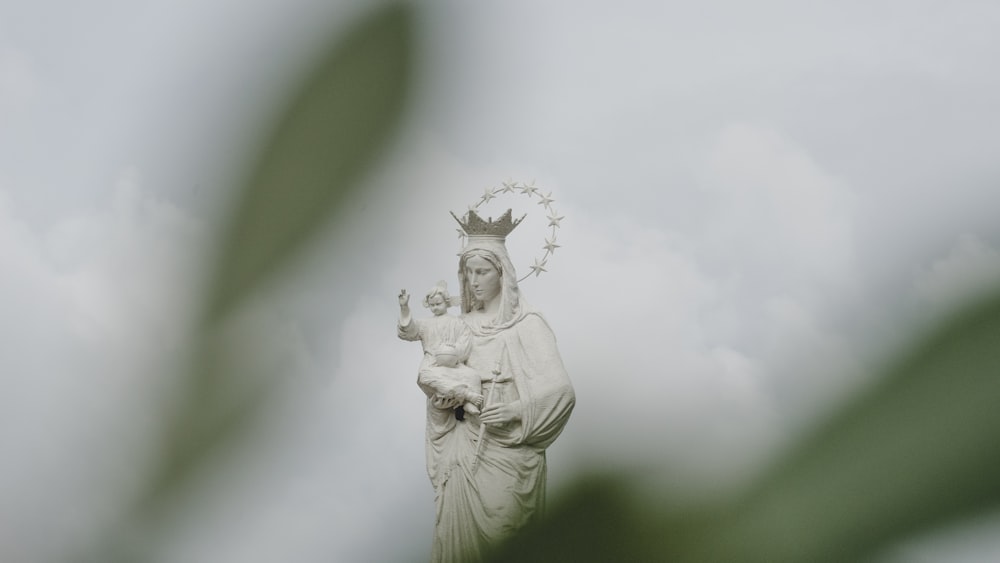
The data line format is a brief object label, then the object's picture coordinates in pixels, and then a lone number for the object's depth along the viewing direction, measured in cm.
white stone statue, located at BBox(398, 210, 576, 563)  1202
